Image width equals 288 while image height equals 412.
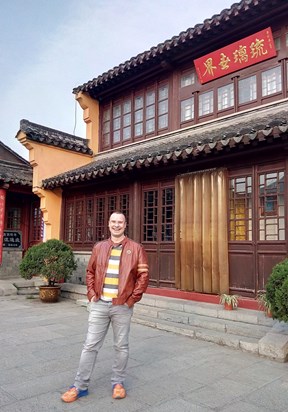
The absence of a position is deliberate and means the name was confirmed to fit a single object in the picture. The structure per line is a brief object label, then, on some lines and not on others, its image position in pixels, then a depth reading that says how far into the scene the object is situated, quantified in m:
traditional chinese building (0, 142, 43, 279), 11.91
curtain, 6.65
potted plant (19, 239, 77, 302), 8.52
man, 3.30
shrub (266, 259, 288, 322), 4.20
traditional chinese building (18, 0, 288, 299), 6.29
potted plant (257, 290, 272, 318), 5.54
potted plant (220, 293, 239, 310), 6.06
